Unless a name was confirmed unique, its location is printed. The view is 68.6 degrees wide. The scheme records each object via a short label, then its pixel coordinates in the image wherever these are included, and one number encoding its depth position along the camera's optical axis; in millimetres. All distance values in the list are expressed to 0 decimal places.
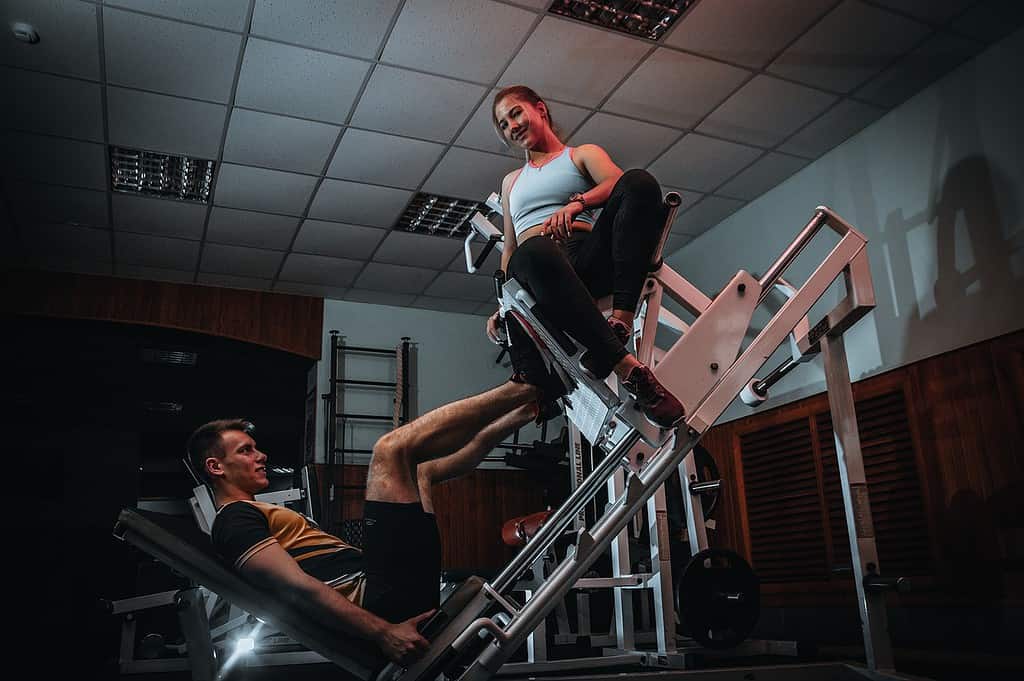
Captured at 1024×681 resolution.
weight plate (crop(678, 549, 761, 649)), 3137
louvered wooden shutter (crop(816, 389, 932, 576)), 4168
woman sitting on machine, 2268
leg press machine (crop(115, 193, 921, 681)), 2066
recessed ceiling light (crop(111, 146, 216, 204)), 4836
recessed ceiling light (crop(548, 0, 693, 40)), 3809
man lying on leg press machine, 2055
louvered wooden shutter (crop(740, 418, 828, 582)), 4855
